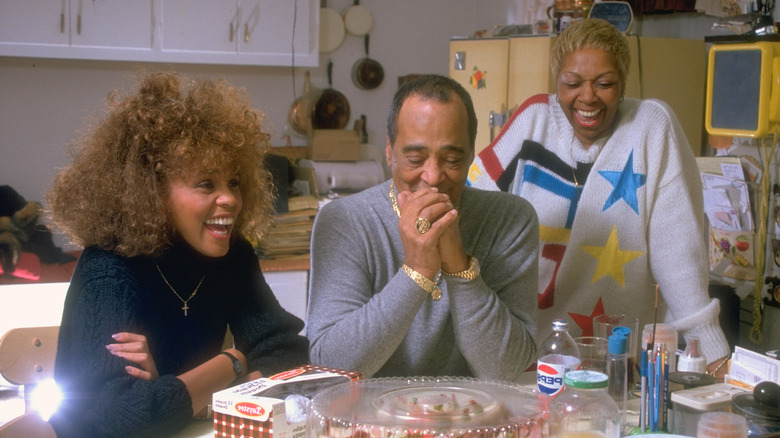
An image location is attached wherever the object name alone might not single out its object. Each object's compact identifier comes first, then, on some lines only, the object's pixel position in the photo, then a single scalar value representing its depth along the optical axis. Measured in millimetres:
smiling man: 1545
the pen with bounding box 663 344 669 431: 1270
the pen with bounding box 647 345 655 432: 1273
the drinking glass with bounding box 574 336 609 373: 1558
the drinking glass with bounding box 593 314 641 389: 1565
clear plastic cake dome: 1035
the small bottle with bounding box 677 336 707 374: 1504
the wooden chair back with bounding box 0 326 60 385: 1735
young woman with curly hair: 1460
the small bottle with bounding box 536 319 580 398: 1364
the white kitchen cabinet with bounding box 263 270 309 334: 3707
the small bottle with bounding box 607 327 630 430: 1411
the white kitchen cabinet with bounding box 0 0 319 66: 3730
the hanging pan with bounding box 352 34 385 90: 4613
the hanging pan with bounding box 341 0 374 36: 4543
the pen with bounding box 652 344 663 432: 1266
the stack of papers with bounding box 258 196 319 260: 3748
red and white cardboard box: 1214
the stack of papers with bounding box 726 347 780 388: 1376
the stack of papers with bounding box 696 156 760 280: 2752
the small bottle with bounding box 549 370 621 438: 1123
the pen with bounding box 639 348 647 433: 1287
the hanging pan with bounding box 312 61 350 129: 4535
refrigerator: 3170
